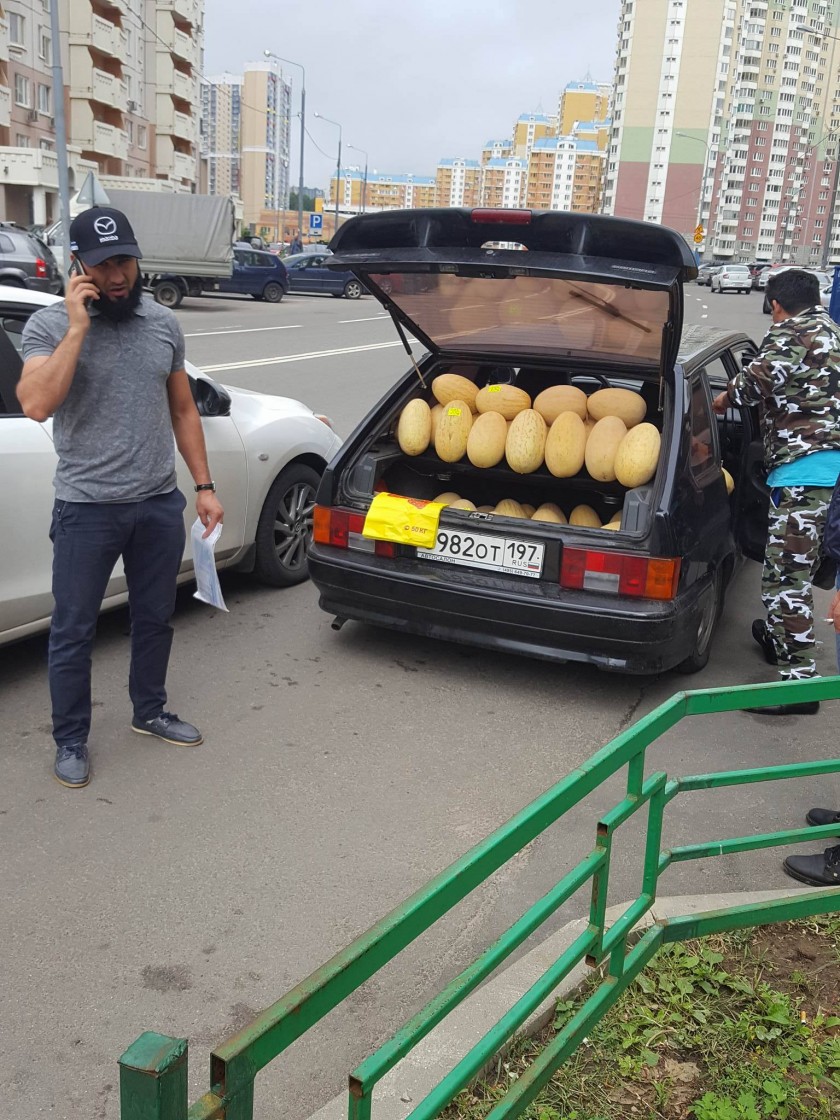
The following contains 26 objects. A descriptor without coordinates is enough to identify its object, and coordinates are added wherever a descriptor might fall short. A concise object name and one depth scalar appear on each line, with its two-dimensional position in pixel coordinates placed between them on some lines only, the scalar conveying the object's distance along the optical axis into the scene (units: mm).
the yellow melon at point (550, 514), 4898
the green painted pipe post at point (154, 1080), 1155
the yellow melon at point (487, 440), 5016
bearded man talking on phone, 3453
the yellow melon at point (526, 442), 4930
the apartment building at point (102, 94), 47469
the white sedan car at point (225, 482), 4242
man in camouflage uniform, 4539
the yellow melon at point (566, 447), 4879
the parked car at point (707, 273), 61772
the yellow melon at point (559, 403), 5070
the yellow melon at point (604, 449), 4781
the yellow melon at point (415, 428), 5129
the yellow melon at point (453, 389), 5207
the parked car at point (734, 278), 53562
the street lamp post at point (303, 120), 46188
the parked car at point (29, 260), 21166
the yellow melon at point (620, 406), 4992
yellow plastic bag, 4688
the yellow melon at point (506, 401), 5121
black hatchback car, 4129
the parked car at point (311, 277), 35406
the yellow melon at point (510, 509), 5027
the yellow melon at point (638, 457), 4648
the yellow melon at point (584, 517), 4949
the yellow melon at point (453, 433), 5090
